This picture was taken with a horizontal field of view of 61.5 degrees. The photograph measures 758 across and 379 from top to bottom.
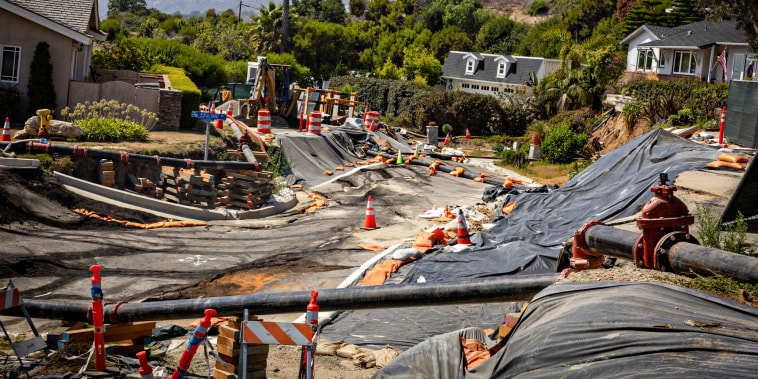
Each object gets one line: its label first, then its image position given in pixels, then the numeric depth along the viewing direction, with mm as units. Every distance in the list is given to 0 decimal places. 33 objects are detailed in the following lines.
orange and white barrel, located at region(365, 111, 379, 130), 31312
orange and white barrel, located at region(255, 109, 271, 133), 25281
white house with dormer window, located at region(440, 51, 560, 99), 56938
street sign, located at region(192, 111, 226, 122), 16909
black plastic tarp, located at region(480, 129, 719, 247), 12523
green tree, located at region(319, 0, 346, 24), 110000
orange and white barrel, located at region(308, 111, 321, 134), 26859
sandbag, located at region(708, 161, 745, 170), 12703
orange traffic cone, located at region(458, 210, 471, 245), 12227
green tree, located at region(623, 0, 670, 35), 57053
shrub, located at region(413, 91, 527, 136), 39125
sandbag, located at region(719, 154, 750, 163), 12852
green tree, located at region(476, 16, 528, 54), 84438
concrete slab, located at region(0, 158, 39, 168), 14027
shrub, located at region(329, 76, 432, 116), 43438
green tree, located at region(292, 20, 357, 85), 66938
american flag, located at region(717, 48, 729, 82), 35806
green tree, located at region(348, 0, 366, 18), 113750
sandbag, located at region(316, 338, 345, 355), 7641
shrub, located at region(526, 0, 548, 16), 114375
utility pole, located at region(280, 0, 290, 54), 53056
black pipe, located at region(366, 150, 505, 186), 22650
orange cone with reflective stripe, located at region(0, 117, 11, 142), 16500
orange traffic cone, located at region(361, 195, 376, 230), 15827
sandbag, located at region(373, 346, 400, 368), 7373
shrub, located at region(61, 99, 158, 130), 20438
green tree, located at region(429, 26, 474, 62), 83125
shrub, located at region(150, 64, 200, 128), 23984
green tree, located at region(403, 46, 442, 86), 62219
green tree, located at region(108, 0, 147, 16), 135500
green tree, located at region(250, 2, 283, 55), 59750
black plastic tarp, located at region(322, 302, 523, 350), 8164
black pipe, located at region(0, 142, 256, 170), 15516
